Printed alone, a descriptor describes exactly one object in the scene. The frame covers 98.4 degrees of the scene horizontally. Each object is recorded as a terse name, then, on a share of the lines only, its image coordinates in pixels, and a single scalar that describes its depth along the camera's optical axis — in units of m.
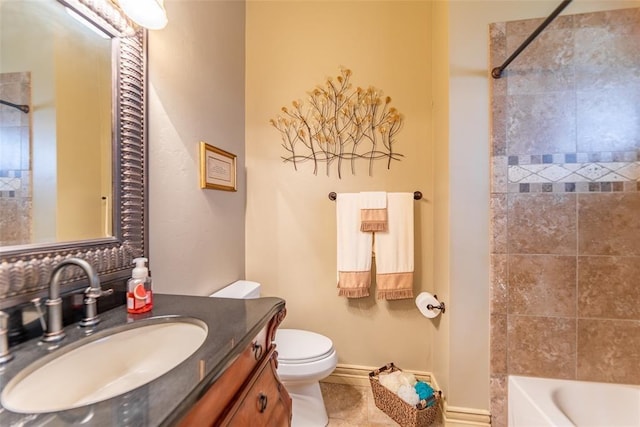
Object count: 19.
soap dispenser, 0.83
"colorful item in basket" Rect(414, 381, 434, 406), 1.54
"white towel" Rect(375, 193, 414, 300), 1.75
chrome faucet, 0.66
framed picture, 1.46
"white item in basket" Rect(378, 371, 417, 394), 1.63
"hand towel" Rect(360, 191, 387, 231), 1.76
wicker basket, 1.46
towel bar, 1.78
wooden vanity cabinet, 0.54
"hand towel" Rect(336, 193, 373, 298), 1.79
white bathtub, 1.25
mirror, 0.76
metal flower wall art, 1.86
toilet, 1.42
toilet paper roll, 1.59
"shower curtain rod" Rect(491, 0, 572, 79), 1.00
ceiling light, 0.92
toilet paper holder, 1.54
